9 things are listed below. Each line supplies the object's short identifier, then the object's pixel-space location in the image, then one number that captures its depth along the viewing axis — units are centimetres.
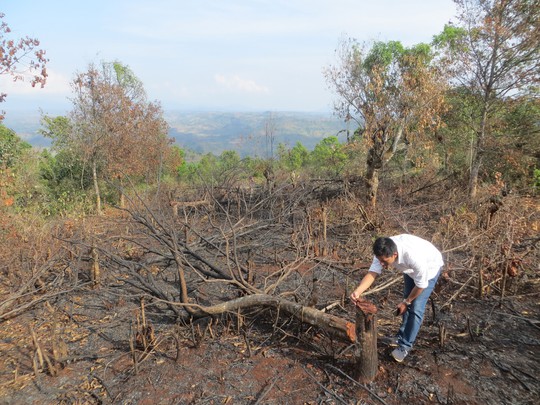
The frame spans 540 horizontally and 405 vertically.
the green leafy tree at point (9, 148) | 1025
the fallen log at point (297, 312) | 301
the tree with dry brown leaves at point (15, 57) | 679
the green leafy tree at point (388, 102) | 836
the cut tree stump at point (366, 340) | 273
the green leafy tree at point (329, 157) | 1567
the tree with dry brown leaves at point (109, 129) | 1197
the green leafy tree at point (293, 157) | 1964
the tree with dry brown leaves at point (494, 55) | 823
